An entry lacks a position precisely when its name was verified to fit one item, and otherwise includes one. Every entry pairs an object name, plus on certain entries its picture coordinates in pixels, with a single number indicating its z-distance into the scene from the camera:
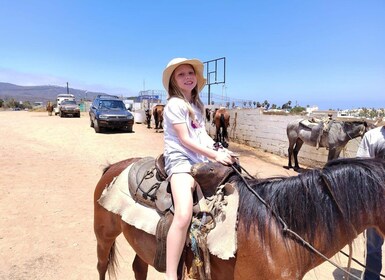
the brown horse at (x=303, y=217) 1.54
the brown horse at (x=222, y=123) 14.73
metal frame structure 21.15
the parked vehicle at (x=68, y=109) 25.69
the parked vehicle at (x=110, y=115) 15.62
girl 1.78
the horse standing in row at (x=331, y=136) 8.31
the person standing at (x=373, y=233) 2.66
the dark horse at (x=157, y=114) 18.39
